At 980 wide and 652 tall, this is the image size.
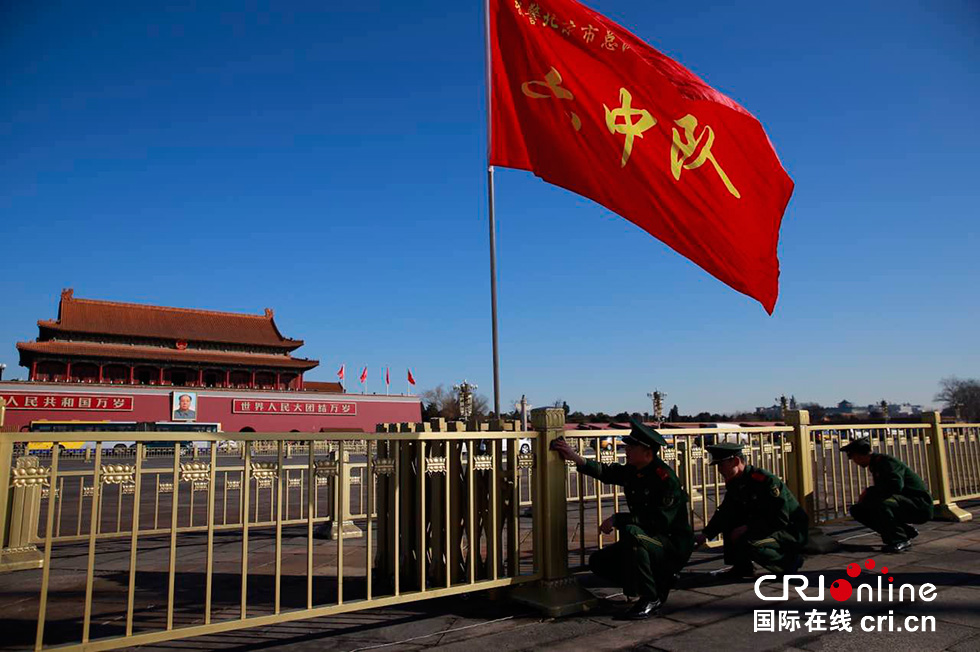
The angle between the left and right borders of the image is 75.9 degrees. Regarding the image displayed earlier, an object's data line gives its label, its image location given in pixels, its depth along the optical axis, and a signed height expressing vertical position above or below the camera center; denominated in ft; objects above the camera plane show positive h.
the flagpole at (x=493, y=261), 13.55 +3.62
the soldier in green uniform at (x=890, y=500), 16.72 -2.39
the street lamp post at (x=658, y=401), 137.90 +3.34
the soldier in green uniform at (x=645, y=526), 11.35 -2.05
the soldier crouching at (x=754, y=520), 13.55 -2.33
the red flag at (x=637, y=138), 15.80 +7.19
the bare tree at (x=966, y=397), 262.20 +5.97
